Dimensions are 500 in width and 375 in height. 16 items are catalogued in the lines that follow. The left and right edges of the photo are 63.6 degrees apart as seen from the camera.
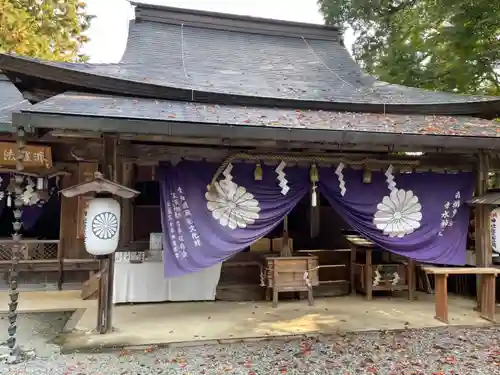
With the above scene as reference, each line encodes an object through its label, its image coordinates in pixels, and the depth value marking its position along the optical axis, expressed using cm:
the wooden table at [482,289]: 595
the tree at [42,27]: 1136
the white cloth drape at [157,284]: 689
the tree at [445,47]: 896
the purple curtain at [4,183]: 823
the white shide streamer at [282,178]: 602
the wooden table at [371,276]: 743
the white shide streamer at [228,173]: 587
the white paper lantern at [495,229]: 620
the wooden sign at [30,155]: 773
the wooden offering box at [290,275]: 688
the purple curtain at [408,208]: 616
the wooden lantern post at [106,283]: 509
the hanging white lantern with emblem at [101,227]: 497
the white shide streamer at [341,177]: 614
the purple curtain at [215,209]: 570
